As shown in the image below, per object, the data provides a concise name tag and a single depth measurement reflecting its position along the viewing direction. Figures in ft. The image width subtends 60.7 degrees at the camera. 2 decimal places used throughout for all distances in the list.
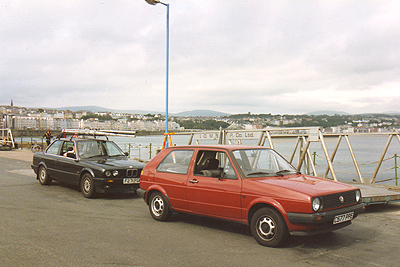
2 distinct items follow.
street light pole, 53.67
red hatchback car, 15.75
